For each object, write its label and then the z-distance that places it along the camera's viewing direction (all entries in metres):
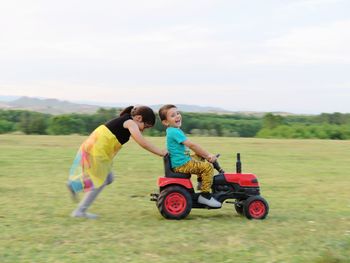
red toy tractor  6.92
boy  6.93
